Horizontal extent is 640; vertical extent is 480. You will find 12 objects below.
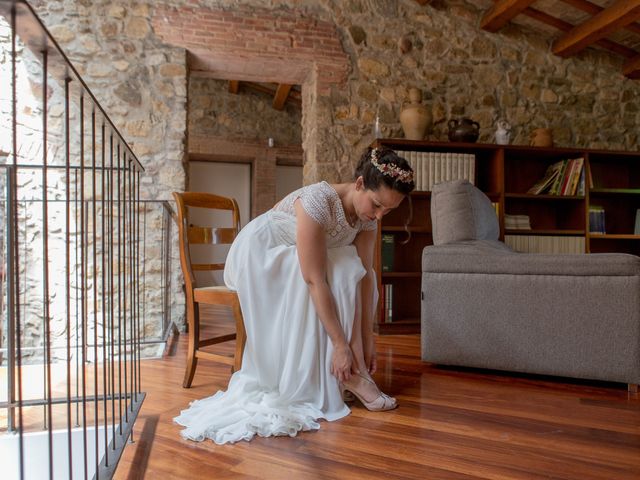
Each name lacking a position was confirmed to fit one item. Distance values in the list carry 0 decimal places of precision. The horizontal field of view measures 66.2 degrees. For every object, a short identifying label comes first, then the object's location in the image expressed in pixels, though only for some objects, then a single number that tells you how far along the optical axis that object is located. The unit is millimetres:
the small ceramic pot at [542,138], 4137
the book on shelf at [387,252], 3844
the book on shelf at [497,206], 3873
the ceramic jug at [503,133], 4113
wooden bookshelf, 3899
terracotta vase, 3947
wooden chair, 2092
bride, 1789
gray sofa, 2184
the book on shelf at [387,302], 3789
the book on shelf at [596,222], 4156
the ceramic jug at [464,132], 3984
